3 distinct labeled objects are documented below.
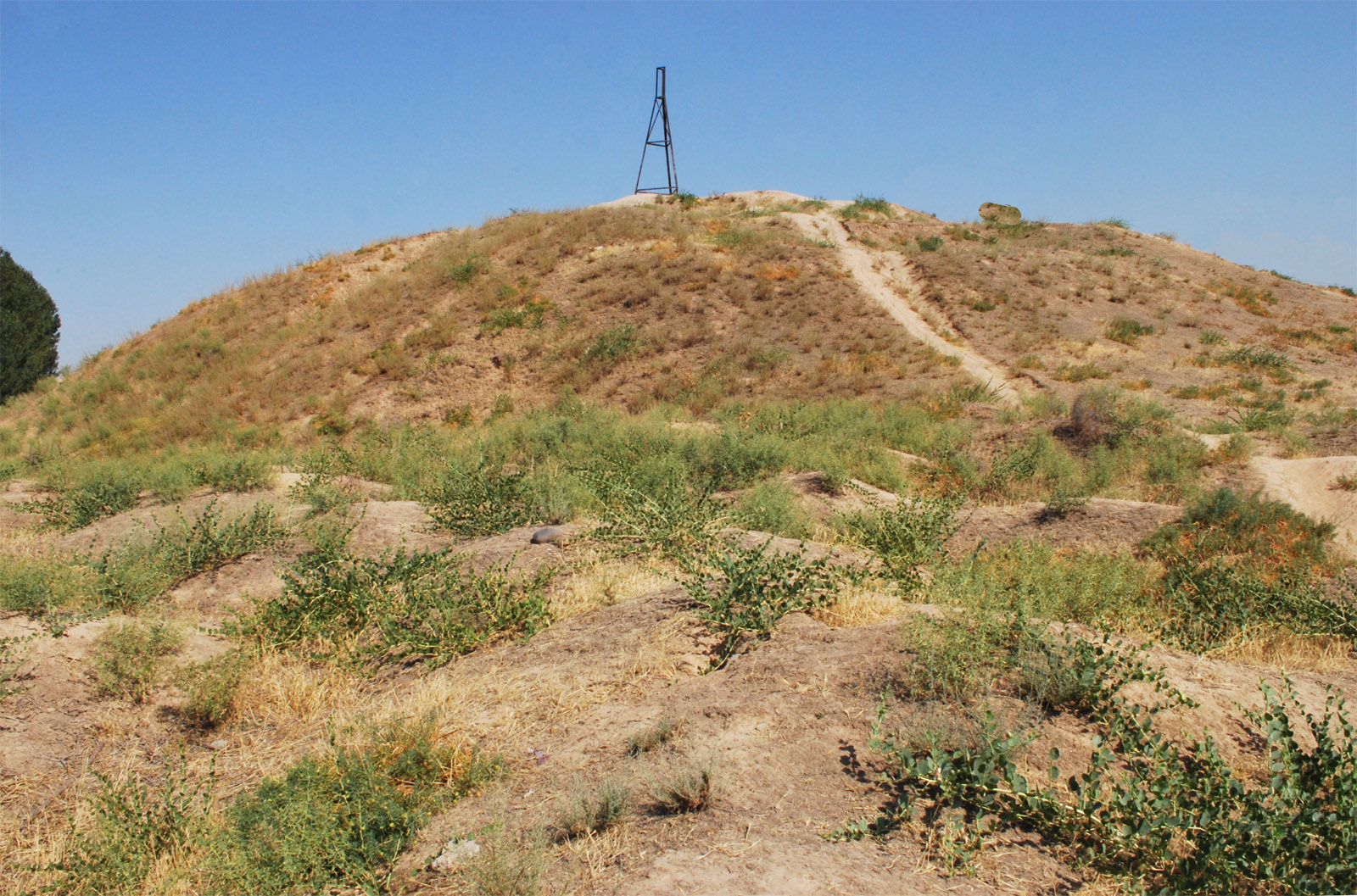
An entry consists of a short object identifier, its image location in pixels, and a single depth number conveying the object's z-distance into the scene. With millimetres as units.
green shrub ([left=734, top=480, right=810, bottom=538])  7254
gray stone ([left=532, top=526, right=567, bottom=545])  6602
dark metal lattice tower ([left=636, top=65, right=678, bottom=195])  27875
